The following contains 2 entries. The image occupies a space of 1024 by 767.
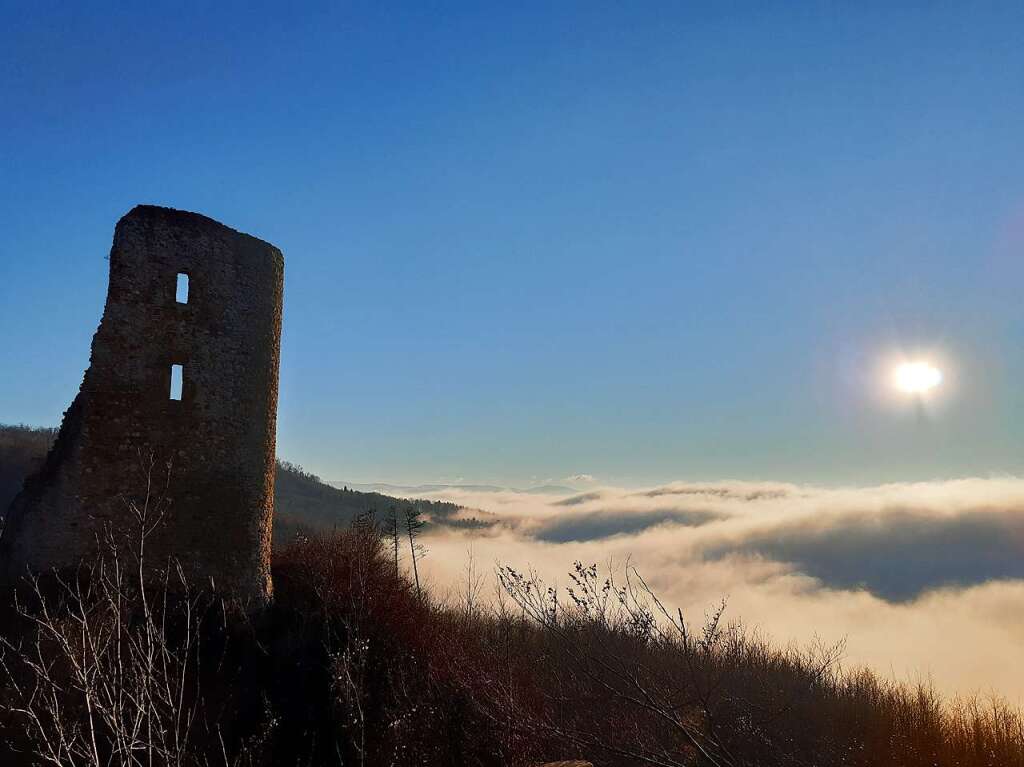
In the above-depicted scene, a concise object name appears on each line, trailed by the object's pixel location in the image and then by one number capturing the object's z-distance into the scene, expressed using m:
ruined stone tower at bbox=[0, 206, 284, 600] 10.78
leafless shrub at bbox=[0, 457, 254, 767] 8.55
